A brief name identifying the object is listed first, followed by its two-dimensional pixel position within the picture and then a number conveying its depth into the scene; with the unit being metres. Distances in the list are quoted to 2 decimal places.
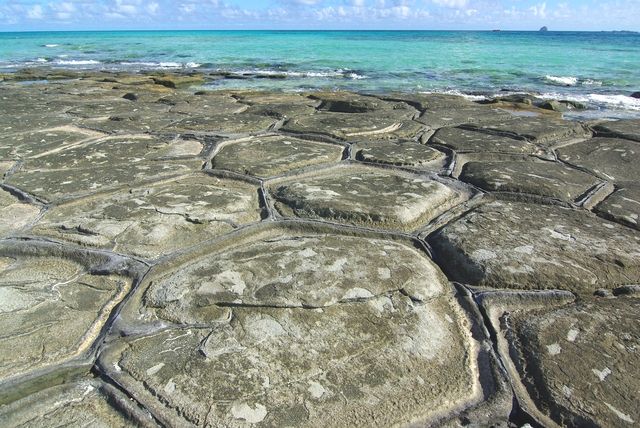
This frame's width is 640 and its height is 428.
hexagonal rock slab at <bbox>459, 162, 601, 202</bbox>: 1.75
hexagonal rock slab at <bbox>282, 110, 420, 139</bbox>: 2.73
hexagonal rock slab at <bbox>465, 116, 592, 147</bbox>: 2.63
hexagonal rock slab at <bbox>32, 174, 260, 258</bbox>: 1.36
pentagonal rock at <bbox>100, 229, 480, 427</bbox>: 0.80
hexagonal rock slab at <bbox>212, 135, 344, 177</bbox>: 2.03
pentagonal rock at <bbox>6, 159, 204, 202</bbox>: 1.79
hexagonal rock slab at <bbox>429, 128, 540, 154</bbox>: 2.37
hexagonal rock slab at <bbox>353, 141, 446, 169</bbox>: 2.13
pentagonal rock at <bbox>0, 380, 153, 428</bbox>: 0.77
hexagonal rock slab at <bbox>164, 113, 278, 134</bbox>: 2.84
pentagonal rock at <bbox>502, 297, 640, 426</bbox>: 0.79
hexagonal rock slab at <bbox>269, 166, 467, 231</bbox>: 1.50
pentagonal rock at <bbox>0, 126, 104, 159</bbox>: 2.35
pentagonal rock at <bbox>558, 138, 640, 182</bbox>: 2.03
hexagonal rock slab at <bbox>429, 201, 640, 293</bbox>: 1.17
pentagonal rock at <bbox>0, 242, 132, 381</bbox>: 0.92
